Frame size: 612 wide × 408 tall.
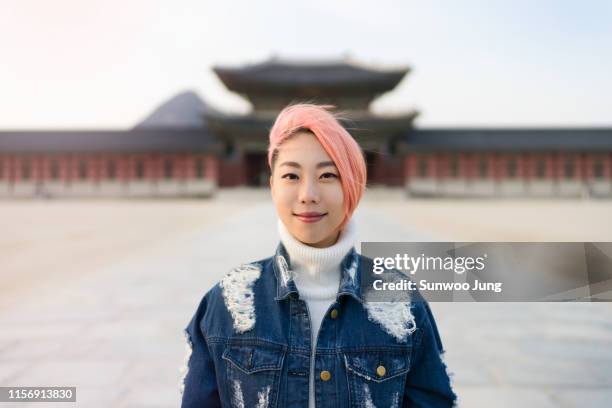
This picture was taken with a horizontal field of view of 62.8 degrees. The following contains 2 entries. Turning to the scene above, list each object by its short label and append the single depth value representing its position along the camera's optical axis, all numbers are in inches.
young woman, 51.0
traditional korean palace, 1150.3
